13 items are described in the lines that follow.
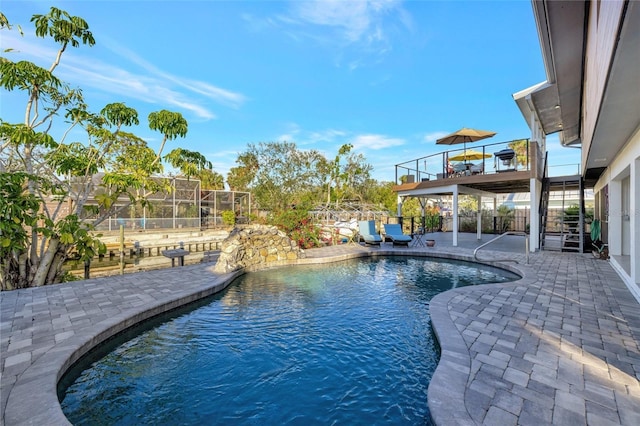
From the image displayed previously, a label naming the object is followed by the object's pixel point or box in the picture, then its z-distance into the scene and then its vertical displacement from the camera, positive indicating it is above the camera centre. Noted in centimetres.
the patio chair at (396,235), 1254 -83
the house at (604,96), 264 +148
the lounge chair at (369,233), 1273 -74
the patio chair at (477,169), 1297 +198
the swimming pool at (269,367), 278 -174
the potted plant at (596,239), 1020 -85
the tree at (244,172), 2675 +415
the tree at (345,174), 2900 +402
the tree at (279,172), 2416 +361
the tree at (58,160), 637 +147
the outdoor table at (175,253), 841 -105
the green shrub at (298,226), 1242 -43
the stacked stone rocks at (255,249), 818 -101
